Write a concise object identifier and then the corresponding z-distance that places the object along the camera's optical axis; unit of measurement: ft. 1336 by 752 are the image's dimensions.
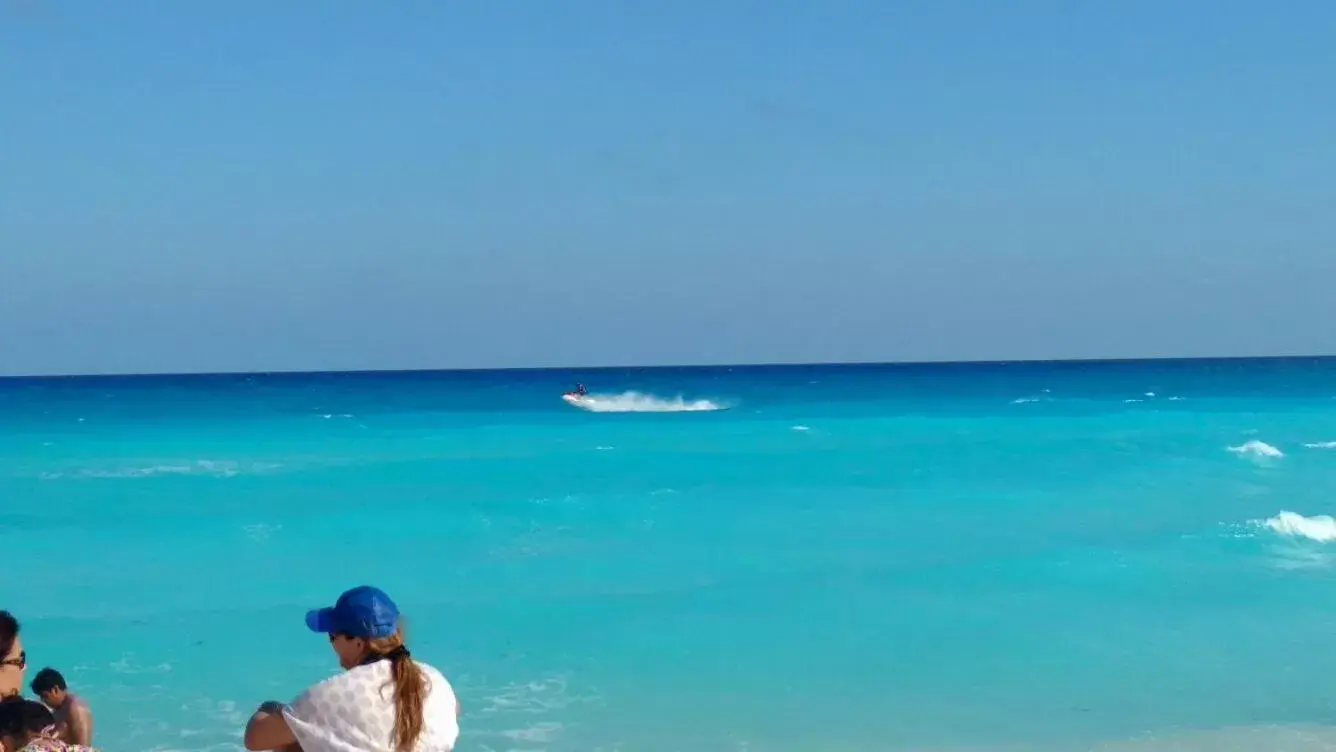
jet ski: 175.20
